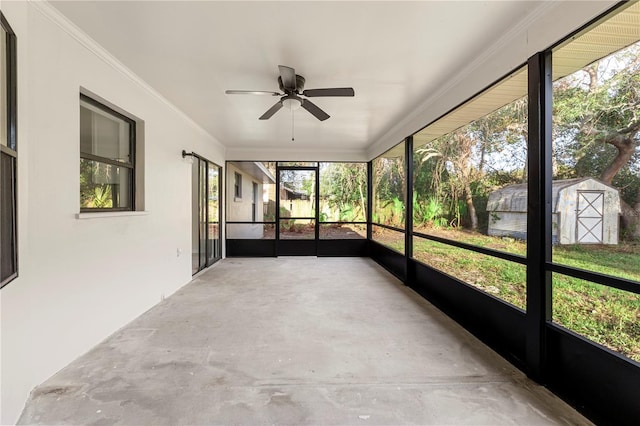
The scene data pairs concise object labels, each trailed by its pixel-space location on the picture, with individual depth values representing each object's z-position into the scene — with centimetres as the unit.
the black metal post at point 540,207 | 204
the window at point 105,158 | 259
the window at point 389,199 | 545
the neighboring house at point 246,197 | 711
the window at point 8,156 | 151
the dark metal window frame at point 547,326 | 162
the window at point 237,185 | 736
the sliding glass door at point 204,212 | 519
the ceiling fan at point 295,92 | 271
